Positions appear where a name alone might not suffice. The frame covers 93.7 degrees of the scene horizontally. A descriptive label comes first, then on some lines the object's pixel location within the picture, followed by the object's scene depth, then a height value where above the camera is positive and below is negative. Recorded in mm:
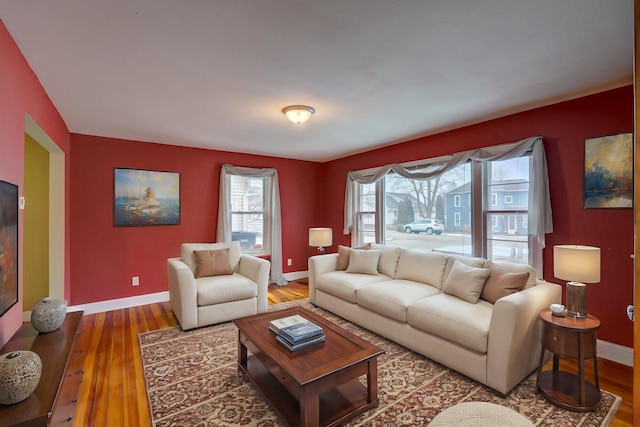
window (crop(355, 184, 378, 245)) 5191 +22
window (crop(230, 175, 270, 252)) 5348 +66
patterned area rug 1949 -1314
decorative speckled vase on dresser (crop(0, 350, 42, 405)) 1311 -718
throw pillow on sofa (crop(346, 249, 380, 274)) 3906 -614
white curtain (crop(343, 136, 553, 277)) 2955 +311
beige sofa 2178 -850
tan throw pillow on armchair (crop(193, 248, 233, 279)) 3797 -611
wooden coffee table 1742 -995
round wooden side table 2039 -963
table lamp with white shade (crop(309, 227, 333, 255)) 4691 -354
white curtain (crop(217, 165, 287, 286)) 5426 -45
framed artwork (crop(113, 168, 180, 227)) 4227 +271
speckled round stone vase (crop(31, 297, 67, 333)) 2006 -678
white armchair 3305 -878
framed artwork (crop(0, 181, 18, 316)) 1690 -174
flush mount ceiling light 2978 +1034
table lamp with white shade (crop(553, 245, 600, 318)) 2164 -419
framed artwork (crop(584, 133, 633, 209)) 2516 +373
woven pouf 1325 -925
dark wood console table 1279 -832
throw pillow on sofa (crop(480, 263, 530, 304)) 2549 -605
